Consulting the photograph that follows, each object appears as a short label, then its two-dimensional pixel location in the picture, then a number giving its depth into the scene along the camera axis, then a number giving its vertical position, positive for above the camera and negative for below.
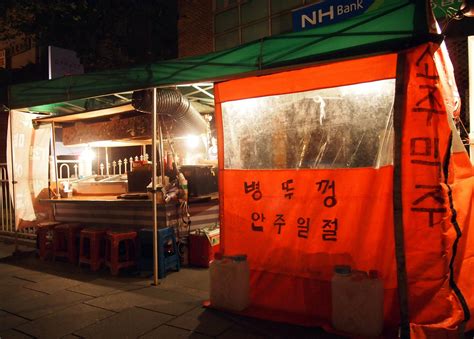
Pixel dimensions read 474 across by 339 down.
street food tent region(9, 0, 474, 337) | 3.76 -0.08
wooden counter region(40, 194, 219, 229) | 7.26 -1.01
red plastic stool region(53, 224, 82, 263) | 7.75 -1.65
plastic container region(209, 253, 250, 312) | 4.79 -1.61
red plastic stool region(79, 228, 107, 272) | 7.16 -1.66
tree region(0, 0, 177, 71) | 17.56 +7.78
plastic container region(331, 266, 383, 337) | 3.89 -1.59
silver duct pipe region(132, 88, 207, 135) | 6.92 +1.16
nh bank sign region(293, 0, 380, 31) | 10.81 +4.77
